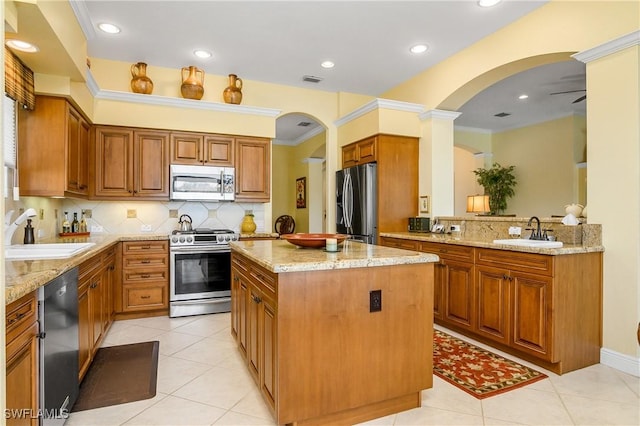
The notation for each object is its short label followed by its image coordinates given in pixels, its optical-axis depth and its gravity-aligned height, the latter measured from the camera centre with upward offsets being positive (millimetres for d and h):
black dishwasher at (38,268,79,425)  1593 -680
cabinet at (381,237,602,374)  2559 -727
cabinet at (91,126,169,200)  4090 +573
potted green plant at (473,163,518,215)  7363 +538
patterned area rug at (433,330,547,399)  2385 -1181
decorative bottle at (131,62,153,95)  4262 +1601
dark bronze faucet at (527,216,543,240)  3003 -183
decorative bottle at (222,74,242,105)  4654 +1578
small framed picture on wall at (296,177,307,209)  8258 +452
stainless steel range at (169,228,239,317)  3998 -703
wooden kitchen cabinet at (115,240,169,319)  3902 -773
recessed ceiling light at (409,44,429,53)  3962 +1861
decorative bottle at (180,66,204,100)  4434 +1612
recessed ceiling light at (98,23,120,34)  3531 +1865
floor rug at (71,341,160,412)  2241 -1181
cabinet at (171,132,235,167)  4406 +802
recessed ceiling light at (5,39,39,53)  2354 +1131
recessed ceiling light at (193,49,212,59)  4105 +1863
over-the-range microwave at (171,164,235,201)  4363 +365
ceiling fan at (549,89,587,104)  5297 +1724
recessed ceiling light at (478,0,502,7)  3098 +1846
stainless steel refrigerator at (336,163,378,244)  4637 +113
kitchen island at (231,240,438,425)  1794 -664
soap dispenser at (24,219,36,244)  2828 -187
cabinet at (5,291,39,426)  1302 -578
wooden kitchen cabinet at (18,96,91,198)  2969 +551
